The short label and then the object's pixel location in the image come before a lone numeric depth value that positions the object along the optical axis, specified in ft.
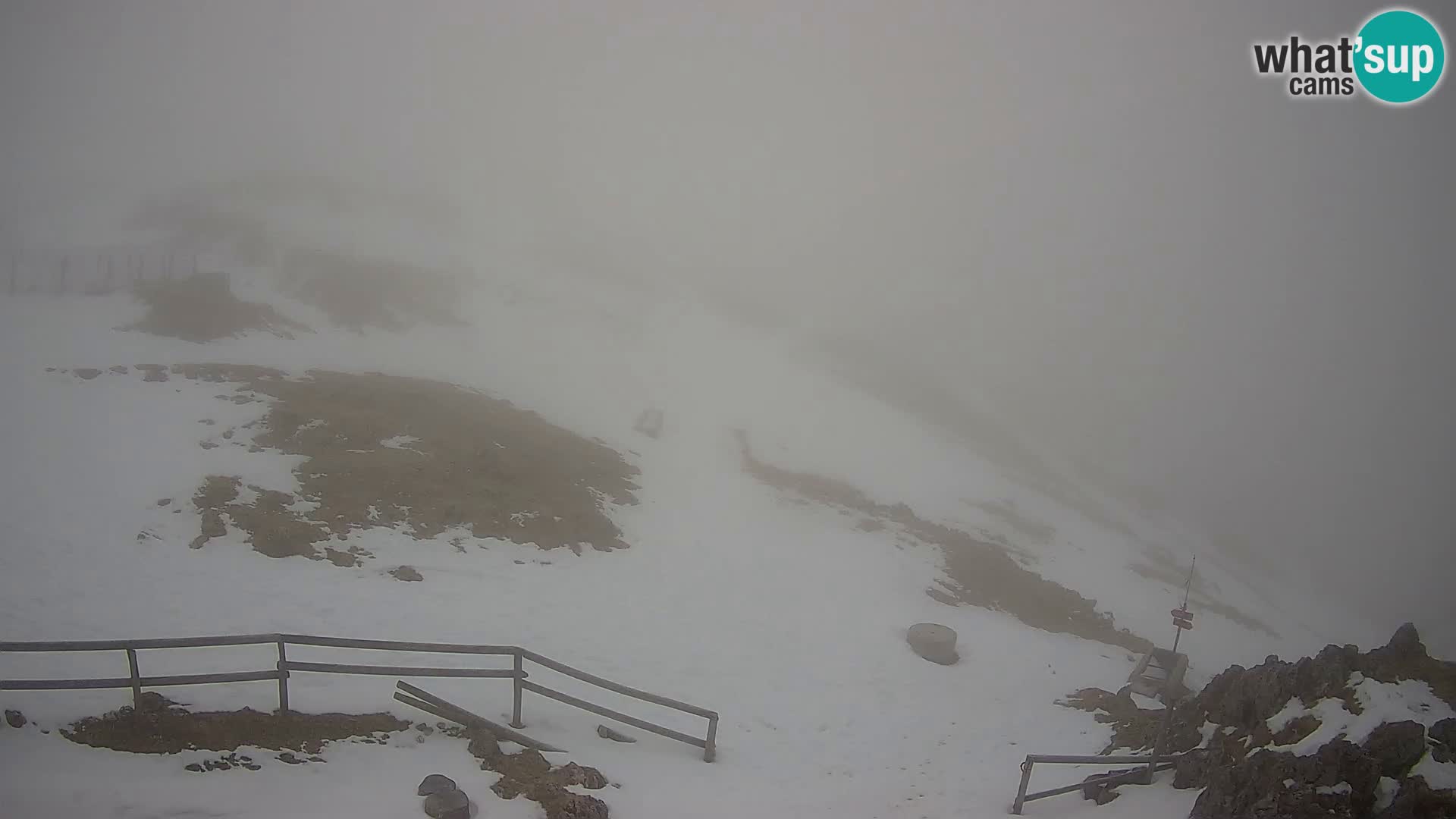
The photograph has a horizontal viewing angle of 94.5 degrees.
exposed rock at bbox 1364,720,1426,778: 27.04
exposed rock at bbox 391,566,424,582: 57.57
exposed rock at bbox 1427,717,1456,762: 26.81
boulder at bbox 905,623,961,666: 67.51
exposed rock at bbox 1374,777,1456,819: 25.05
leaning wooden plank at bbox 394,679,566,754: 35.37
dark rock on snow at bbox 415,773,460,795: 28.60
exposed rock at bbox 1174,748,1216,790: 35.37
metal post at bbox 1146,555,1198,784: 37.77
